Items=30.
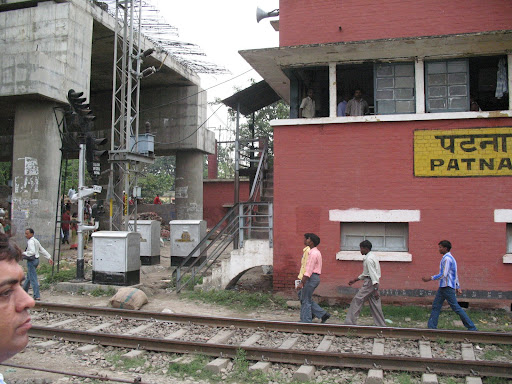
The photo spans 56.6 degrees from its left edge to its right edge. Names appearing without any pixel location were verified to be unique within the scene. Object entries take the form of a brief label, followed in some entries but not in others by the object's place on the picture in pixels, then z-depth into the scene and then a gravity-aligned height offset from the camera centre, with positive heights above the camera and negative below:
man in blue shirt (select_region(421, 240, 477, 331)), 8.14 -1.32
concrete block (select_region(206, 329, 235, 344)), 7.55 -2.05
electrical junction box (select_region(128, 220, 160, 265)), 15.98 -1.04
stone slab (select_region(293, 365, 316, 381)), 6.04 -2.07
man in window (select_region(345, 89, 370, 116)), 11.65 +2.64
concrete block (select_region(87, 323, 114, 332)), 8.34 -2.08
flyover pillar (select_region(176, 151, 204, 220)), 25.61 +1.45
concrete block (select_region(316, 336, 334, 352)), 7.17 -2.05
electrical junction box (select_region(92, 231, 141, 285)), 12.12 -1.22
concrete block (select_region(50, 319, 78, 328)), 8.74 -2.10
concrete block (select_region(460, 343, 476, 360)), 6.76 -2.03
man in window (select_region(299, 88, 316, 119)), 12.02 +2.66
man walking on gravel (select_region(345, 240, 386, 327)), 8.51 -1.46
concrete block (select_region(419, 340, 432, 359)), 6.84 -2.03
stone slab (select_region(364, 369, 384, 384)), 5.90 -2.06
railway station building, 10.43 +1.40
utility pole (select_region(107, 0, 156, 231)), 16.20 +2.31
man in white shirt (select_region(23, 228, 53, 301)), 10.87 -1.13
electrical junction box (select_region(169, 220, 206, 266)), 15.18 -0.82
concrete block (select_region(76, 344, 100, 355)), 7.18 -2.11
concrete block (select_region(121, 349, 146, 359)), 6.84 -2.08
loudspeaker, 16.75 +7.00
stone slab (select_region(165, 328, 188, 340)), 7.83 -2.07
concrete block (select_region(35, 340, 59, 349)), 7.49 -2.13
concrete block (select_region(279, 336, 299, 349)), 7.24 -2.04
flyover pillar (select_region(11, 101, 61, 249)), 16.50 +1.34
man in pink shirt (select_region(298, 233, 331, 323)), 8.90 -1.36
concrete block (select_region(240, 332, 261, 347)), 7.38 -2.05
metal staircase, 12.15 -0.03
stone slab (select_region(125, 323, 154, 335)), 8.12 -2.06
